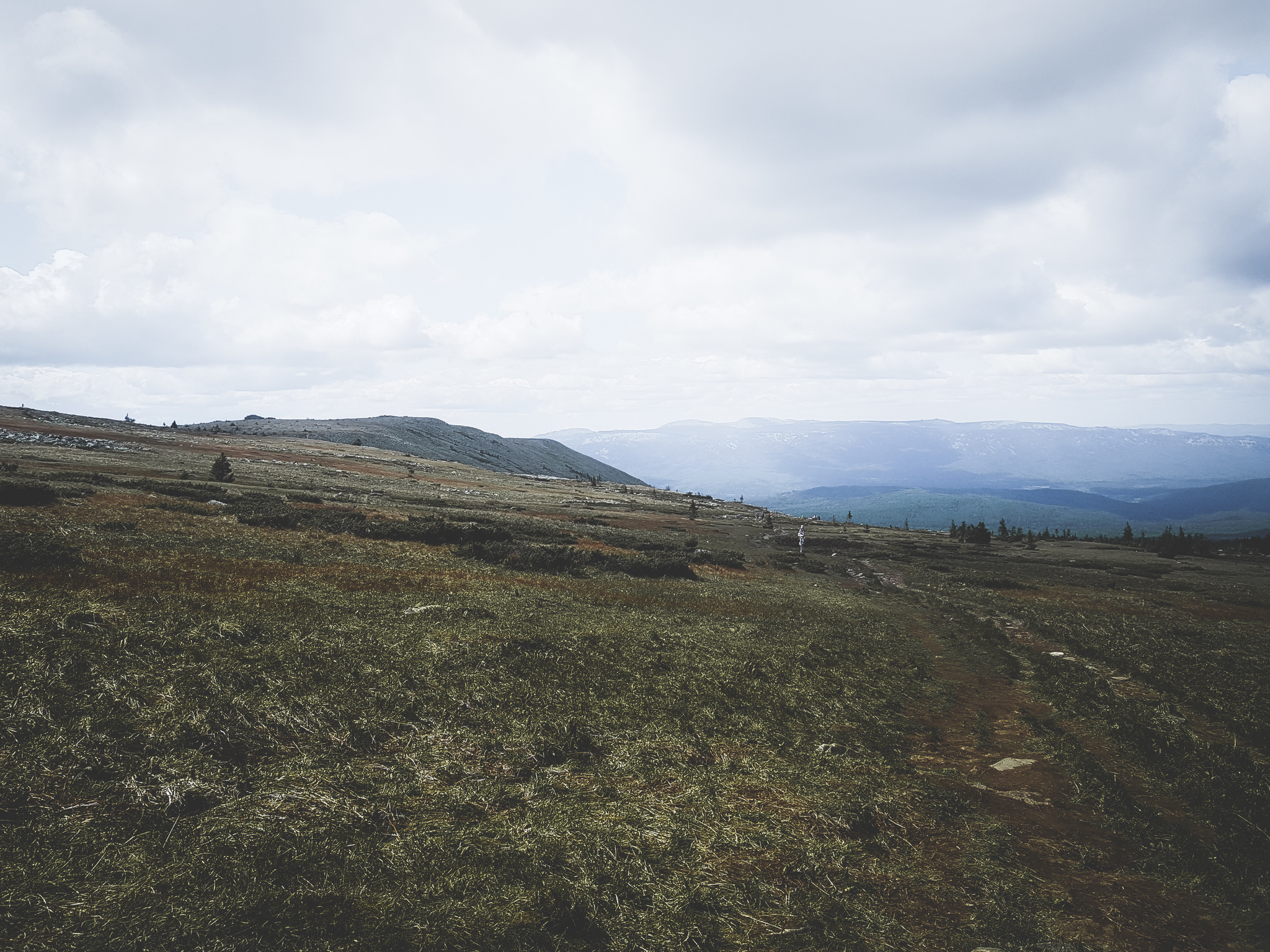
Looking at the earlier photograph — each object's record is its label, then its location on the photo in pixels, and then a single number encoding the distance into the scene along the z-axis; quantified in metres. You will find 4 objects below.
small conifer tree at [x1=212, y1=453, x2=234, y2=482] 51.75
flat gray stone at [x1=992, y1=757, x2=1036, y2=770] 12.81
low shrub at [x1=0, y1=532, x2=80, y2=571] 15.56
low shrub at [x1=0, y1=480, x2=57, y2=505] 26.06
